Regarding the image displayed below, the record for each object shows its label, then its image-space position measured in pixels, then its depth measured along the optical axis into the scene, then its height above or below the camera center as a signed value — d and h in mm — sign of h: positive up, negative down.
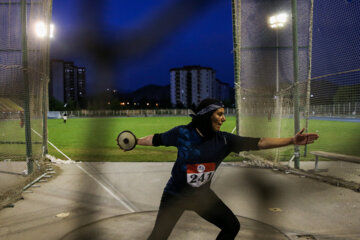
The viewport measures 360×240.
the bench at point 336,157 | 5935 -906
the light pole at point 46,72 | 6475 +972
